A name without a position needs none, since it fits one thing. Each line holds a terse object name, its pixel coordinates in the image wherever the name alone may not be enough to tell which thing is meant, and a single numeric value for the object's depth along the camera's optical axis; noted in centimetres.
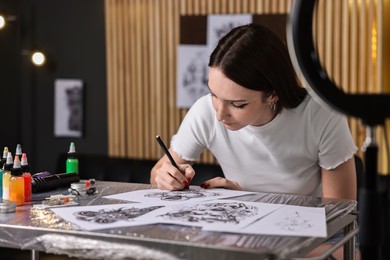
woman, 232
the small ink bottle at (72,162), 252
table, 146
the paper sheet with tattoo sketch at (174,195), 204
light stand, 89
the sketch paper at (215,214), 169
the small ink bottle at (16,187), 204
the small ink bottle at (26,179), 209
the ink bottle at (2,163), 222
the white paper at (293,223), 160
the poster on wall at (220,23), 421
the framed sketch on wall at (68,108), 479
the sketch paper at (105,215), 169
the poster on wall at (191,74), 436
